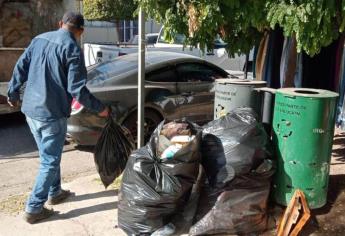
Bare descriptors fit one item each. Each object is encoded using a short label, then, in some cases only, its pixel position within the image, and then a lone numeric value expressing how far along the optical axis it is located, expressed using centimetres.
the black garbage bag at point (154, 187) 372
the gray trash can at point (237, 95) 453
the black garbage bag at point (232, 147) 386
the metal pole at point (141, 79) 479
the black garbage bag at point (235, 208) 384
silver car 633
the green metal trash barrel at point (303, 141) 393
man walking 417
